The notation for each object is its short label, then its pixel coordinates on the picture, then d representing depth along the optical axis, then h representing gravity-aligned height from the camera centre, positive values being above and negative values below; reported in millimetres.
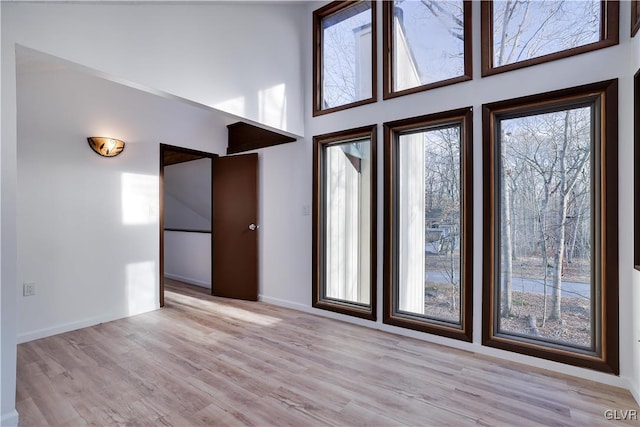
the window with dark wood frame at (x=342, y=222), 3410 -95
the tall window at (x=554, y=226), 2115 -97
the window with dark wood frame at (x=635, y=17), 1903 +1217
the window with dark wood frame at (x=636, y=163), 1960 +309
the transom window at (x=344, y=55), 3273 +1751
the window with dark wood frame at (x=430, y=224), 2672 -101
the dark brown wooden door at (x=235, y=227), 4160 -175
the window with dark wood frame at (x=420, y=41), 2641 +1563
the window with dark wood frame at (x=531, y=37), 2094 +1289
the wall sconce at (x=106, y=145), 3180 +720
